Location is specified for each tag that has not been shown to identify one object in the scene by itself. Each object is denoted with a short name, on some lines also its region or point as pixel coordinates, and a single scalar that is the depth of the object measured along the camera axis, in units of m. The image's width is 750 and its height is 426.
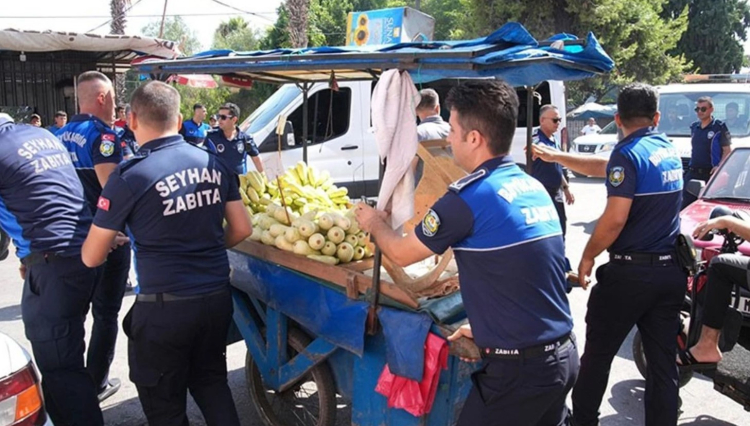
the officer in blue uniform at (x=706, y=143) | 8.71
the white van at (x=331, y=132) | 9.41
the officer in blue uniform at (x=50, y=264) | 3.45
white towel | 2.89
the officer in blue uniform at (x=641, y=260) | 3.35
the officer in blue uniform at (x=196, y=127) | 9.92
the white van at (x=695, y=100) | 11.16
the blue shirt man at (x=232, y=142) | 8.30
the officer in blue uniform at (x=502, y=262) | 2.31
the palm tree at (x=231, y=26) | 44.72
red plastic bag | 2.81
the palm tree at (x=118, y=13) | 18.92
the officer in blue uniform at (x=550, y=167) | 6.72
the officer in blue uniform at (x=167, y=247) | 2.92
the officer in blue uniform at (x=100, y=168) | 3.97
